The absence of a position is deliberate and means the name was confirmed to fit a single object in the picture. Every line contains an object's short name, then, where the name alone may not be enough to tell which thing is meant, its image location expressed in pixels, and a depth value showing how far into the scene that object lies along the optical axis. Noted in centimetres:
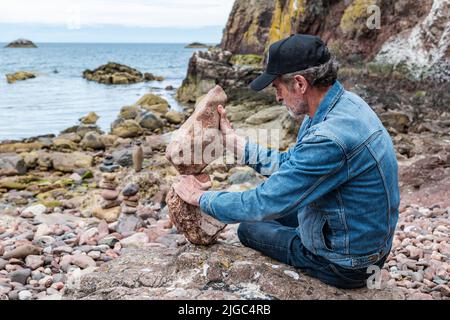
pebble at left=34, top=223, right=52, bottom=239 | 744
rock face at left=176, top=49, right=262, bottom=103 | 2516
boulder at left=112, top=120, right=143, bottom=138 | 1958
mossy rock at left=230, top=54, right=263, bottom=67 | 2944
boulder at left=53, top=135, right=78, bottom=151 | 1783
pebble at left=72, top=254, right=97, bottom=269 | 602
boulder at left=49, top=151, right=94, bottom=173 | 1460
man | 348
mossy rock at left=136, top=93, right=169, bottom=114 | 2588
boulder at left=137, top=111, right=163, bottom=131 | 2122
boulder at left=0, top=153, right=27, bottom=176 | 1402
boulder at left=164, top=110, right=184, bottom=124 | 2295
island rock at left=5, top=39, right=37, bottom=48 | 13550
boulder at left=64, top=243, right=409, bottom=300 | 393
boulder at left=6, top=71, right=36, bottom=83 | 4833
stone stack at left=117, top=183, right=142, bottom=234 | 788
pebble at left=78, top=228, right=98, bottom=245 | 699
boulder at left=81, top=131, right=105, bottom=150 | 1778
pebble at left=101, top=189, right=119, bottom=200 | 962
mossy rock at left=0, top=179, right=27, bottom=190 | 1295
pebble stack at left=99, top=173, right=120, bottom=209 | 960
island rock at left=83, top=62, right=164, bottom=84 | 4759
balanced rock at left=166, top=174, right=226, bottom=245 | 464
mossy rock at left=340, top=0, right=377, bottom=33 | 1883
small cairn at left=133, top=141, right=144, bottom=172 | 1371
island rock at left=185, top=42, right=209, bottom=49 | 14734
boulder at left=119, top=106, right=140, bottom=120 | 2370
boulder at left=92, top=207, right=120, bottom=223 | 909
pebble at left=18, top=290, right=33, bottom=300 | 515
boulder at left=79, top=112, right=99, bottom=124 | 2360
